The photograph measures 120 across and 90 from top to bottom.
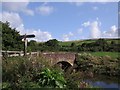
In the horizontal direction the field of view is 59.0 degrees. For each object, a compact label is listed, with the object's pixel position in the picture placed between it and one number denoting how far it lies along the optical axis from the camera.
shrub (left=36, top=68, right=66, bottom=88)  3.70
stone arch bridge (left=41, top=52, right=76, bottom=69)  11.50
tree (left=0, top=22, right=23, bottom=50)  12.65
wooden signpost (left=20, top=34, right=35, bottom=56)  5.11
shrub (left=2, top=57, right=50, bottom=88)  3.72
